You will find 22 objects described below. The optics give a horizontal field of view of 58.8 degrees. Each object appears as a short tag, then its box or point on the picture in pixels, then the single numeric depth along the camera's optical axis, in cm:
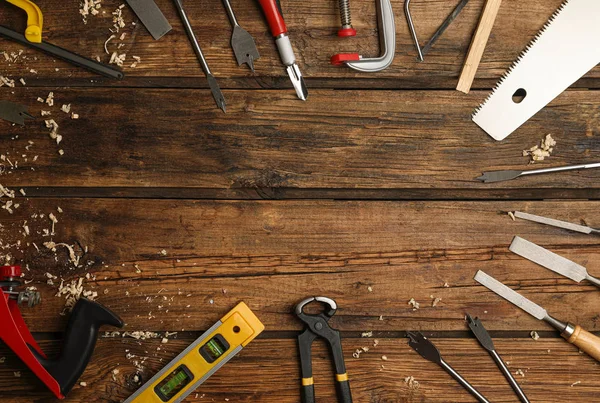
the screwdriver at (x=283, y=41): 109
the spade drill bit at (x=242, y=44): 112
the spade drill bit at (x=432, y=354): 112
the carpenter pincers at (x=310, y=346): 111
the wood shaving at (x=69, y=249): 112
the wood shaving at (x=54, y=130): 113
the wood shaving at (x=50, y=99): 112
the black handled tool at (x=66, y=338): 104
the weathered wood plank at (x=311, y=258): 113
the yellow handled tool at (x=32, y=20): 110
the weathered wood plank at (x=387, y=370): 113
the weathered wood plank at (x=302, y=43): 113
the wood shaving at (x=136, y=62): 113
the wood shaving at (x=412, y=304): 114
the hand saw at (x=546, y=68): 109
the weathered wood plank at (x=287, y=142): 113
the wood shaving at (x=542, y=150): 114
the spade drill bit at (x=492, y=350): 112
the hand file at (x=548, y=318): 110
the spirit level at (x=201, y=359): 110
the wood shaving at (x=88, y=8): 113
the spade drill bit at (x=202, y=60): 111
